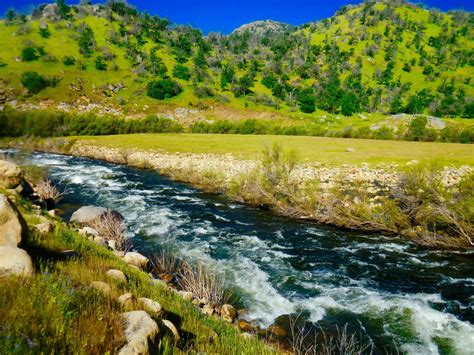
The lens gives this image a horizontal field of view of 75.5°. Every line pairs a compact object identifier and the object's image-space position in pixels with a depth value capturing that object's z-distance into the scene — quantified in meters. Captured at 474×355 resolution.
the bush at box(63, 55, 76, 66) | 111.62
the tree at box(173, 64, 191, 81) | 124.25
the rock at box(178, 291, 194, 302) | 9.03
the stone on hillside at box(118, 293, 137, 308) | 4.93
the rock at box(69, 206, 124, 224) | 15.88
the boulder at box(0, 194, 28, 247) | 5.71
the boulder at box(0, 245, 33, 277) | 4.39
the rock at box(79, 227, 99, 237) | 12.66
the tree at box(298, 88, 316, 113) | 113.88
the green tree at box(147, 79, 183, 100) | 104.88
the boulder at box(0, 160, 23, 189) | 17.08
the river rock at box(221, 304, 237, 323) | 9.02
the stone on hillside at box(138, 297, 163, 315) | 5.15
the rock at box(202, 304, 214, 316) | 8.66
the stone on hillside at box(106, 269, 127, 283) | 6.41
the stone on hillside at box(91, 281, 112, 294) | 5.24
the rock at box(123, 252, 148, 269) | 11.35
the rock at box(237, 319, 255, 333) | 8.74
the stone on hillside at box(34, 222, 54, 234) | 8.57
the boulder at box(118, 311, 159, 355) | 3.54
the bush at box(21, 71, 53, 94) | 89.81
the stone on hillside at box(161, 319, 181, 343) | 4.59
